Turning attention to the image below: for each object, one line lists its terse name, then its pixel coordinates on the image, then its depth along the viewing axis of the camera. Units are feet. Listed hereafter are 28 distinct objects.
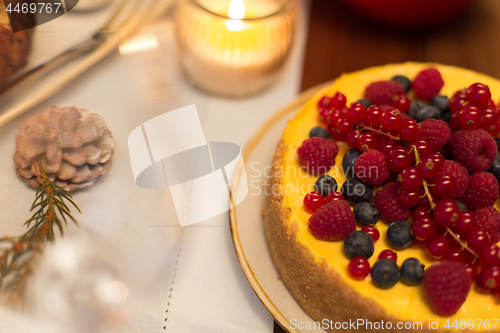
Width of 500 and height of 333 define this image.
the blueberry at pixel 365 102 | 1.41
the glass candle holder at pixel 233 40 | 1.50
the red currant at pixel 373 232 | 1.22
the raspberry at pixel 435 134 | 1.27
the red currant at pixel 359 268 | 1.18
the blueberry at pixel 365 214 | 1.24
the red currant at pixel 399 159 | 1.22
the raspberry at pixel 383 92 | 1.40
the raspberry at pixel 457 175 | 1.22
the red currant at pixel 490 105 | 1.33
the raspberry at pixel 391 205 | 1.23
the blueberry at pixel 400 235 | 1.20
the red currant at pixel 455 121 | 1.31
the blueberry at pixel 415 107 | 1.39
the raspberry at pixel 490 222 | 1.20
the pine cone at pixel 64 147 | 1.16
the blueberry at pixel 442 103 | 1.40
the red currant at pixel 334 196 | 1.26
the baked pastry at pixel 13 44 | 1.19
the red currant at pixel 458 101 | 1.33
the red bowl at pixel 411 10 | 1.73
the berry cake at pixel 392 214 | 1.16
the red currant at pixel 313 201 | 1.26
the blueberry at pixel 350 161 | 1.30
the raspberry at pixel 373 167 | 1.25
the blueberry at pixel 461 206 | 1.23
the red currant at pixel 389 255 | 1.19
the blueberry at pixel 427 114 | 1.36
